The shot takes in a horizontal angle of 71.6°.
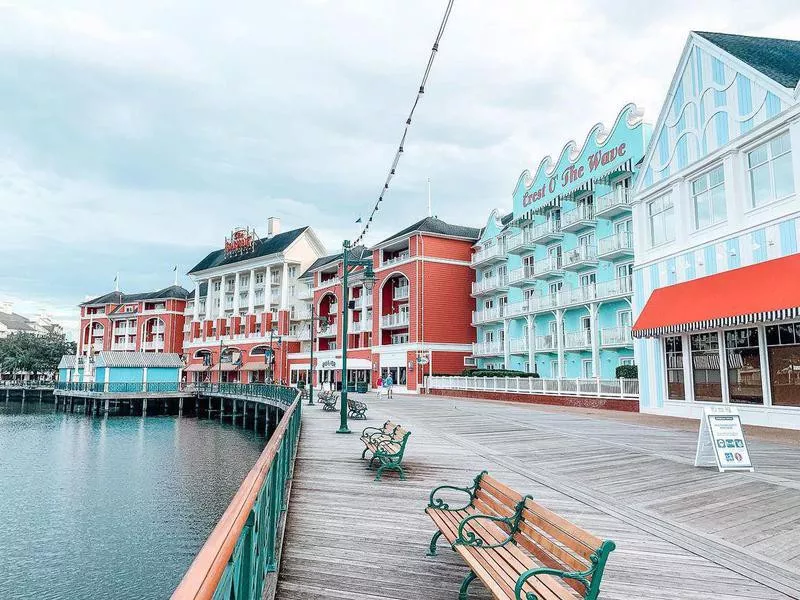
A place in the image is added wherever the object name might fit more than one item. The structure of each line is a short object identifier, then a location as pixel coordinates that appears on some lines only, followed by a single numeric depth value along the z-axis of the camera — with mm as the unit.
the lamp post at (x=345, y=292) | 15033
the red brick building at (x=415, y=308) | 43562
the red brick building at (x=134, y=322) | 82062
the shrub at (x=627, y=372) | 25172
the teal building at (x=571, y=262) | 29188
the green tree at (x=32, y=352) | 87188
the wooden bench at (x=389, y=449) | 8820
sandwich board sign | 9266
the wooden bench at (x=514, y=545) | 3201
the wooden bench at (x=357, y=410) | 19609
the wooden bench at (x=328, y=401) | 23719
